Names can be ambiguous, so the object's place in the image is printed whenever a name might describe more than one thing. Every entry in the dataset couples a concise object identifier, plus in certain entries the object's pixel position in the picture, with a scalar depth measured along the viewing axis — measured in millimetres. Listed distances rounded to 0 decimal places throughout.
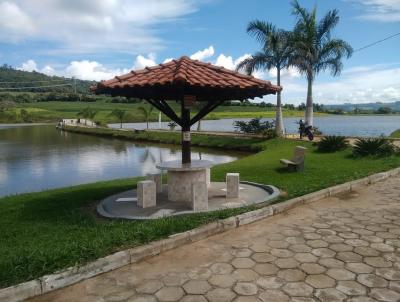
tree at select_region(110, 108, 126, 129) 60281
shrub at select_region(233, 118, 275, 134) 30359
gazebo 7188
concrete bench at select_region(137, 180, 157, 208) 7832
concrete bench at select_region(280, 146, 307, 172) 12594
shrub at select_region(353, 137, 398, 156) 15268
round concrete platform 7434
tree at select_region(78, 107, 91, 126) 74881
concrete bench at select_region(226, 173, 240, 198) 8427
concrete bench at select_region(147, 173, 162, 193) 9125
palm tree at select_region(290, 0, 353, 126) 25141
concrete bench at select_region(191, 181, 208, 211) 7336
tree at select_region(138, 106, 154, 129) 52625
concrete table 8172
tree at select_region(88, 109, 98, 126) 75681
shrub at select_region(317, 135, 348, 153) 17844
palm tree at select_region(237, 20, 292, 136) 25688
